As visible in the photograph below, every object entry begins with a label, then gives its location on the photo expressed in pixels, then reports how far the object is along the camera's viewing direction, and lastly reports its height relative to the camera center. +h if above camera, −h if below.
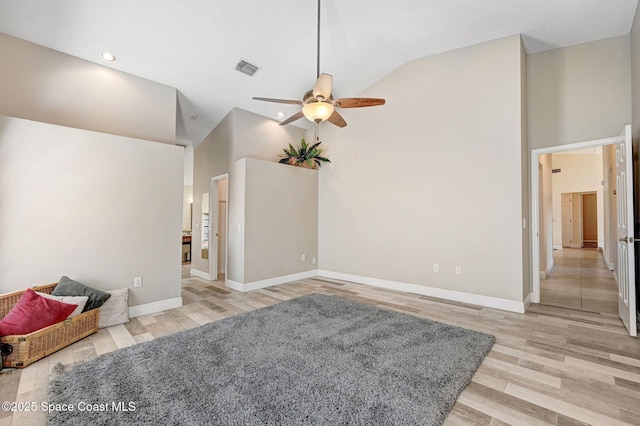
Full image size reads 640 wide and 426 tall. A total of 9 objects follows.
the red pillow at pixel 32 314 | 2.41 -0.94
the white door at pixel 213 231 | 5.91 -0.30
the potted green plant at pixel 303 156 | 5.83 +1.36
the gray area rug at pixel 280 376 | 1.74 -1.27
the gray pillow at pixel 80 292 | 2.93 -0.84
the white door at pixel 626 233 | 2.92 -0.14
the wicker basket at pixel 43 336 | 2.32 -1.15
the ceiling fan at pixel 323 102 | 2.93 +1.36
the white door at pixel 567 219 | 11.05 +0.06
